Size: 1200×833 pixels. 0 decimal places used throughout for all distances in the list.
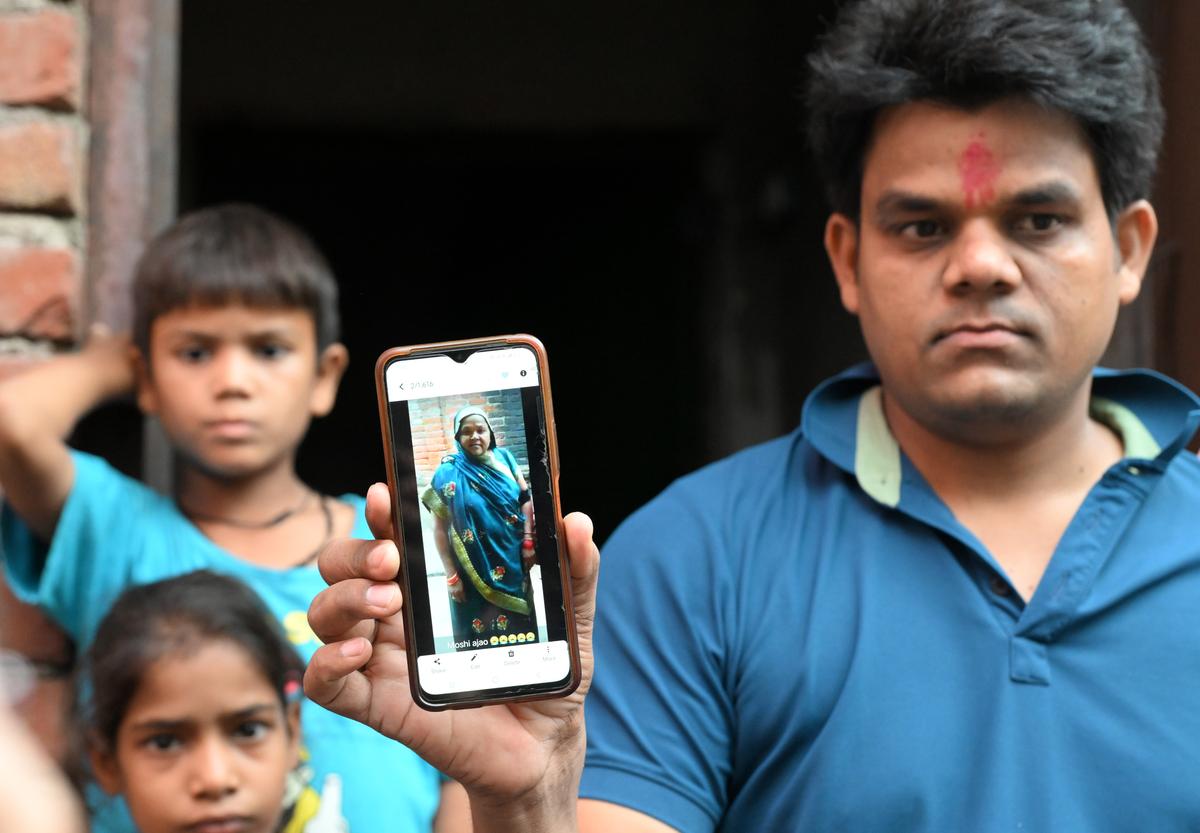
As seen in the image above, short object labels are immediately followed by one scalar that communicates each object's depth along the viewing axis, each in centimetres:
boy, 183
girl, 172
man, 158
